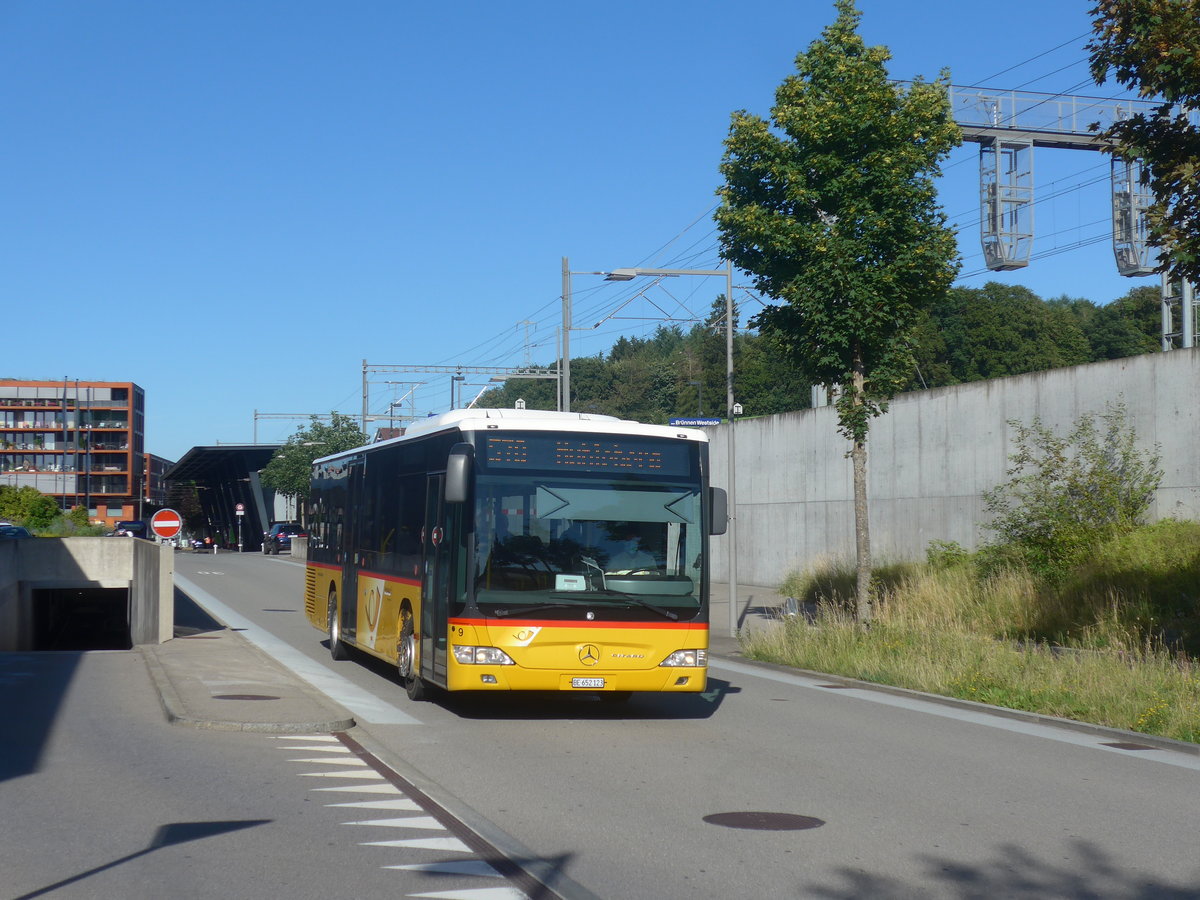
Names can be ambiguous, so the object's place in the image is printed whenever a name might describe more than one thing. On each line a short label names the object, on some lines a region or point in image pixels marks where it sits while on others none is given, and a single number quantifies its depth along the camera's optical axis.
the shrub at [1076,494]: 22.59
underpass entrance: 44.06
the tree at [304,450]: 80.38
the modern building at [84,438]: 138.88
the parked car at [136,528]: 85.62
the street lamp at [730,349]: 23.32
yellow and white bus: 12.95
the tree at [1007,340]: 77.69
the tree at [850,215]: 20.41
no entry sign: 26.59
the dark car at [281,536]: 81.81
